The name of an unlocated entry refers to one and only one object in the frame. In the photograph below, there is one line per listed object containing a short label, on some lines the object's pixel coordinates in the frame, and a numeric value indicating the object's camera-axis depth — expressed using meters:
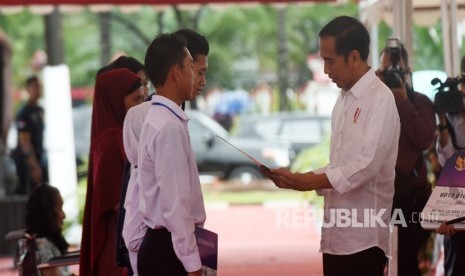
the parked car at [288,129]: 39.80
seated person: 12.59
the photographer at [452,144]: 12.49
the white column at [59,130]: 25.19
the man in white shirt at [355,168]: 9.27
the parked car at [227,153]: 39.06
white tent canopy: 14.67
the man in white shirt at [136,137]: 8.89
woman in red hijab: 11.14
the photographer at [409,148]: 11.66
